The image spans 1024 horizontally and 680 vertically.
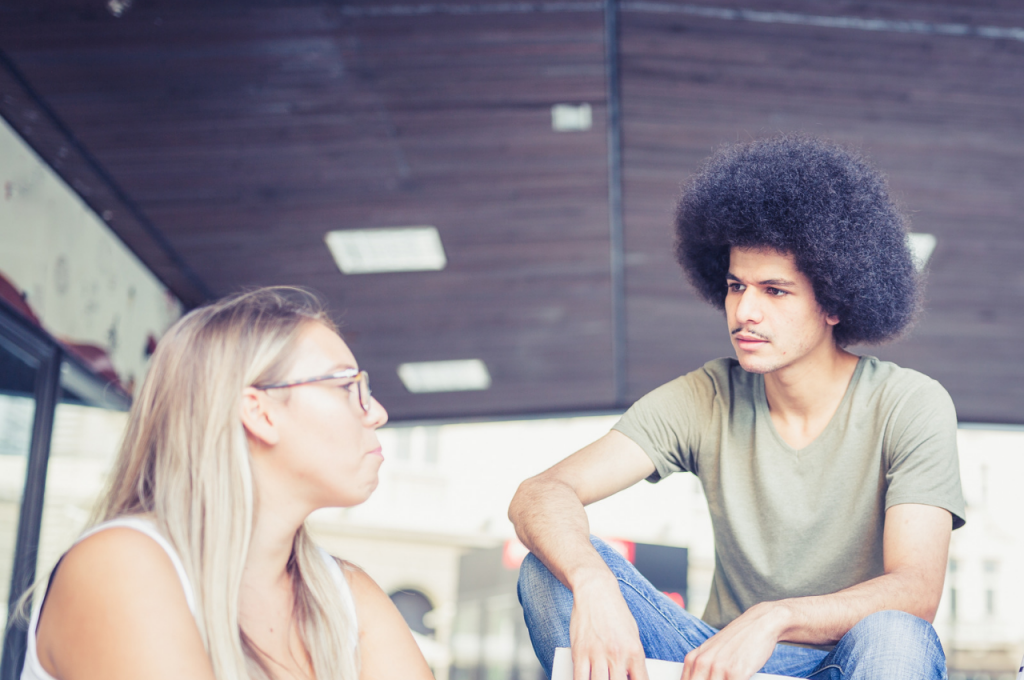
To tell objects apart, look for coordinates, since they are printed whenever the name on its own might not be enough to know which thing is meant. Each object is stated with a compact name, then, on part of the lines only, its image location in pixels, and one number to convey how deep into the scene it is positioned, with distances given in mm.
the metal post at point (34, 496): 4020
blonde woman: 1159
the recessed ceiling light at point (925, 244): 5048
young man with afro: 1426
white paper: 1412
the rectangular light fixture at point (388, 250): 5152
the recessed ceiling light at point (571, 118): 4176
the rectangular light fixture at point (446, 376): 6969
